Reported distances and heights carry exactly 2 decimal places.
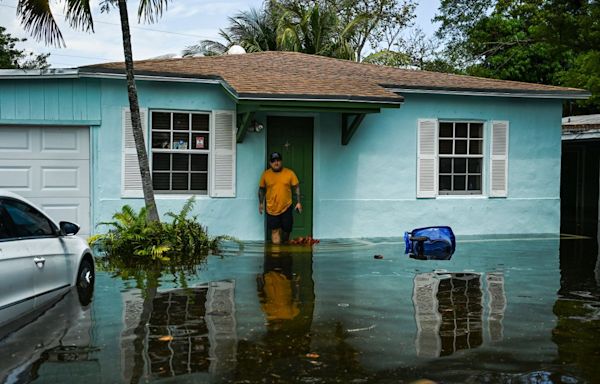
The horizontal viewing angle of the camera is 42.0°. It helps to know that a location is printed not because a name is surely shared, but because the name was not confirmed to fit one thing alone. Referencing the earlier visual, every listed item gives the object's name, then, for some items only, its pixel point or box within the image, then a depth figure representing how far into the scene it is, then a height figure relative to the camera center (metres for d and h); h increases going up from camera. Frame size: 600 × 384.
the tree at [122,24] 12.08 +2.45
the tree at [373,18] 35.34 +7.71
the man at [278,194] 13.83 -0.20
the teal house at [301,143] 13.36 +0.75
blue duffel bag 13.04 -0.95
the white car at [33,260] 6.91 -0.80
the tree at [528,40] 18.59 +4.57
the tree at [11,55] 31.51 +5.28
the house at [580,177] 22.31 +0.32
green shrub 11.82 -0.92
